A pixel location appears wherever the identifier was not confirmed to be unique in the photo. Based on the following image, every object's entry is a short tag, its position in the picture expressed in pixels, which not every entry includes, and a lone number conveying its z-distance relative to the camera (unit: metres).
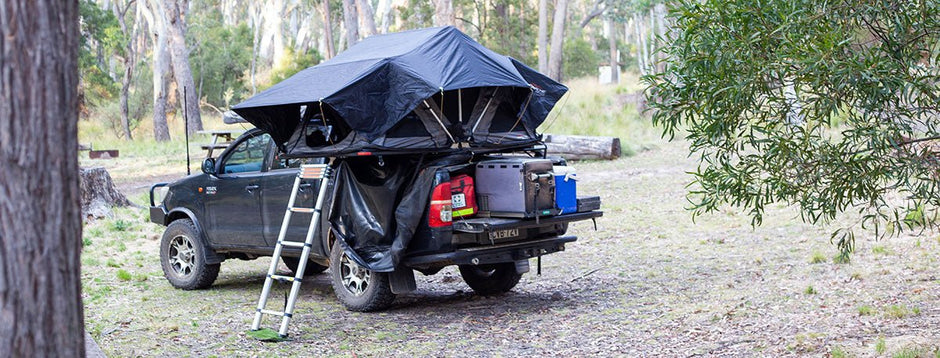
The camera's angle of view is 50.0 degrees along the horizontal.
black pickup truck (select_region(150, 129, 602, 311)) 8.45
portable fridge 8.45
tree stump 16.55
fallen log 23.27
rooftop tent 8.37
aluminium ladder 7.99
